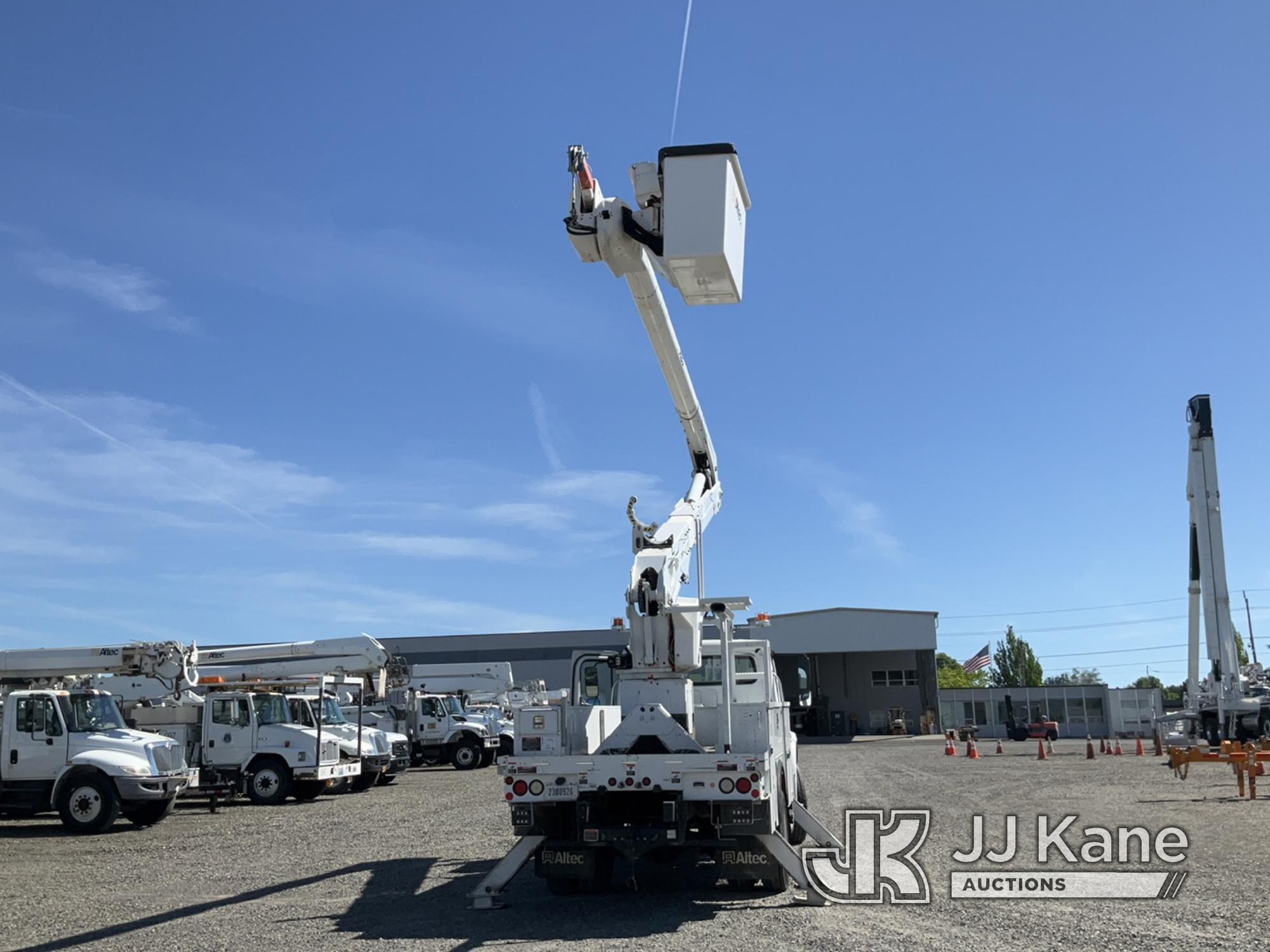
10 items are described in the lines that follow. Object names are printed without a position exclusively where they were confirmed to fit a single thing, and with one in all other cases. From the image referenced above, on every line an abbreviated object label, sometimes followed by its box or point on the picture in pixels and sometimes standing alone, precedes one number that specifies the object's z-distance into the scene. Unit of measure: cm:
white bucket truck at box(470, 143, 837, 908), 912
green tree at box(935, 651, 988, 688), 12794
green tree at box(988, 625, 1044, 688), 10938
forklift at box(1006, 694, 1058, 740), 5303
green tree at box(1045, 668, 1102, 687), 14010
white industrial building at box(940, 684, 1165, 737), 5688
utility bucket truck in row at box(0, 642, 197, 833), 1750
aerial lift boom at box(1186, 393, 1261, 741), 3297
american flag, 5328
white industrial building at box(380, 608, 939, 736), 6012
